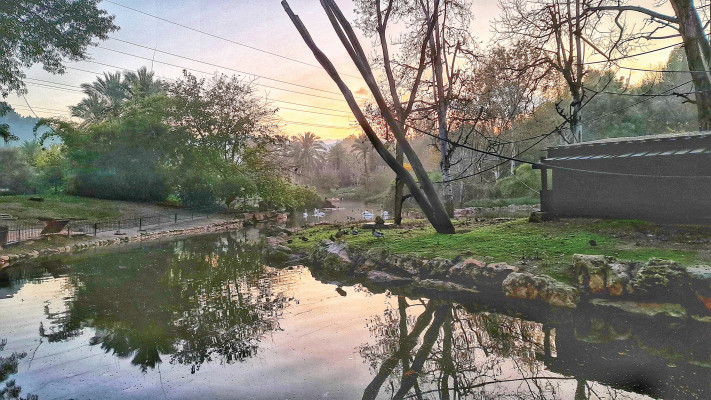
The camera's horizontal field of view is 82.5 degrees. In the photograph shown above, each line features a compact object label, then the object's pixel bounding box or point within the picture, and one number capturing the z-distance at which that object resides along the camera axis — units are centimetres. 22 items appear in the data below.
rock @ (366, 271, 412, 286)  1066
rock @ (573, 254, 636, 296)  789
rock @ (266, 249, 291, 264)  1480
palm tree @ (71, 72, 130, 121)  4678
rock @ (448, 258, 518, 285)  929
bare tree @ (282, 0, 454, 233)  1268
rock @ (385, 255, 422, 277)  1084
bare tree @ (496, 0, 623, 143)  1541
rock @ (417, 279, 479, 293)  946
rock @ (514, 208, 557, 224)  1370
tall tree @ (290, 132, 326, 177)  7919
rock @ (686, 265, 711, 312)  699
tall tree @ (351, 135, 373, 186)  6561
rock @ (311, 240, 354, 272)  1252
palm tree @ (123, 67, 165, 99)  4838
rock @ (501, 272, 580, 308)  800
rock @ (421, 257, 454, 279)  1029
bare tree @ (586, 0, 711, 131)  1052
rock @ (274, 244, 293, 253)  1532
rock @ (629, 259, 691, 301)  728
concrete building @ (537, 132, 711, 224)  1062
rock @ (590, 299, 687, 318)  707
